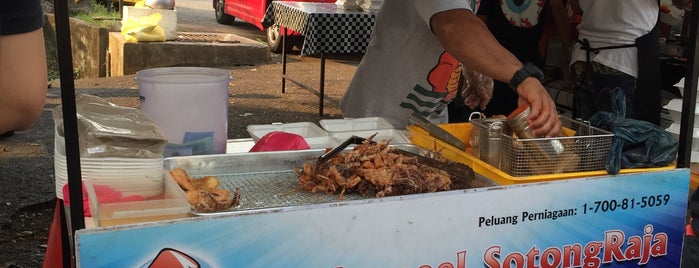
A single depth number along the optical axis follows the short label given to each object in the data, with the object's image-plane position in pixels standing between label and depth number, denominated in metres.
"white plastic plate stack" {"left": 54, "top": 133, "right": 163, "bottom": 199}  1.52
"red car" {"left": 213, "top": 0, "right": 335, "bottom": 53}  10.33
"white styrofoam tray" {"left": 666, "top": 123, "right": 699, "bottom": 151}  3.59
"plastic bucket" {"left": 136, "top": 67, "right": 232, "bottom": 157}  1.93
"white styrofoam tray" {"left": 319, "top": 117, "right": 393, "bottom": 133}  2.30
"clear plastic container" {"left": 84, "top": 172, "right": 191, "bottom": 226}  1.38
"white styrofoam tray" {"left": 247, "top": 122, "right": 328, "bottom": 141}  2.27
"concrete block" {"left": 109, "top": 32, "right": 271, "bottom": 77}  8.36
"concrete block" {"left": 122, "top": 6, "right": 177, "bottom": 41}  8.67
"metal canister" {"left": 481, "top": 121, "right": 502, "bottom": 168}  1.79
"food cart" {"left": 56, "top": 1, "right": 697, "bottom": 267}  1.37
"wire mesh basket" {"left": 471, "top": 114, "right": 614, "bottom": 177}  1.73
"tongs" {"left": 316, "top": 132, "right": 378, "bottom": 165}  1.79
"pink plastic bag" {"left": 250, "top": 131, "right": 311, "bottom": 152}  2.03
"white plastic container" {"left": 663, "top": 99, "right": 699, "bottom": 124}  3.61
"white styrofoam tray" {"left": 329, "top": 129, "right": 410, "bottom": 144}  2.19
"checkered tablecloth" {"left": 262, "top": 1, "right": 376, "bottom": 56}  5.88
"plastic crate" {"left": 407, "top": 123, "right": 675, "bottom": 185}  1.73
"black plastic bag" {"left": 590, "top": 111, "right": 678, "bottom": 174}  1.83
